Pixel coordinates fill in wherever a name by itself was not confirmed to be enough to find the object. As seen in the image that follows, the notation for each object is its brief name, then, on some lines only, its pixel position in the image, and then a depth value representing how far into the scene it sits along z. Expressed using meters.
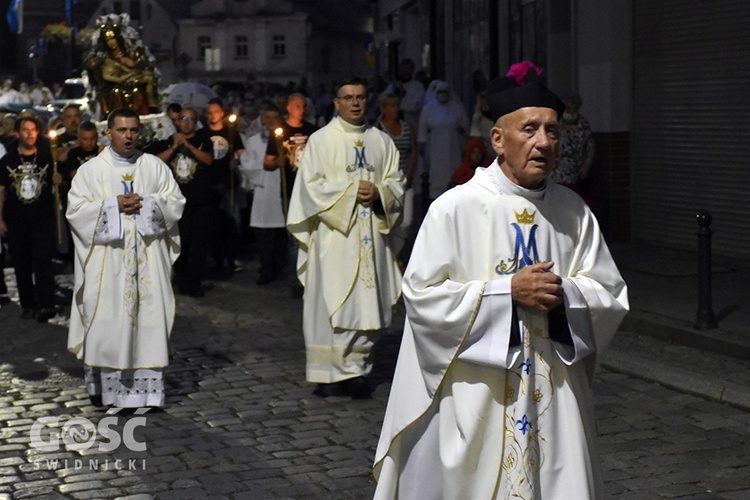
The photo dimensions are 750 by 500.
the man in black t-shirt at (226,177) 15.10
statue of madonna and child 15.58
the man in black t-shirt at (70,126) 15.39
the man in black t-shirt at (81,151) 13.42
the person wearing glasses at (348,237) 8.92
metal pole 10.02
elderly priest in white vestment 4.39
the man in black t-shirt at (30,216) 12.64
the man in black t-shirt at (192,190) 13.96
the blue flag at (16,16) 50.78
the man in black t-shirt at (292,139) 12.66
